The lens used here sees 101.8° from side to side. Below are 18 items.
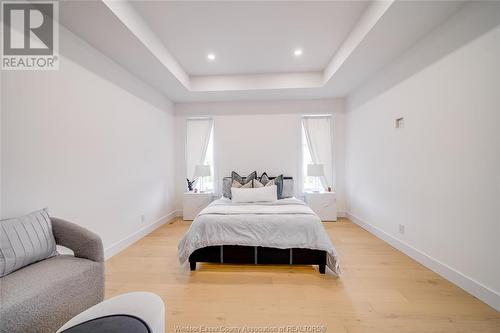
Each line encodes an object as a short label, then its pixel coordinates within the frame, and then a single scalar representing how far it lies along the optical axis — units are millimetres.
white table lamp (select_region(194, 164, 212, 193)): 4285
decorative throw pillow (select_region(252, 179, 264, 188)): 3818
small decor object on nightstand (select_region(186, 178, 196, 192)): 4523
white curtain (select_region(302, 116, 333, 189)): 4605
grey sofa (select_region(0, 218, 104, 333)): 1119
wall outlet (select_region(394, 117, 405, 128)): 2759
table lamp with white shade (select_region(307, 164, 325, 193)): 4207
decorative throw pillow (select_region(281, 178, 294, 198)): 4094
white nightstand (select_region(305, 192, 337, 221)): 4207
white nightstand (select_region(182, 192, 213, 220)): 4336
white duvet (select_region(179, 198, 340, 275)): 2311
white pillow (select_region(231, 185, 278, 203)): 3451
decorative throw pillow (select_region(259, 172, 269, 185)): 4023
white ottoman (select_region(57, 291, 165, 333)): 1038
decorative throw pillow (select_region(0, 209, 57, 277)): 1343
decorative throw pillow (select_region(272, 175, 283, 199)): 3988
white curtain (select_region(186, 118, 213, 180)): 4763
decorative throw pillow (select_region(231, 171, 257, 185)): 4035
